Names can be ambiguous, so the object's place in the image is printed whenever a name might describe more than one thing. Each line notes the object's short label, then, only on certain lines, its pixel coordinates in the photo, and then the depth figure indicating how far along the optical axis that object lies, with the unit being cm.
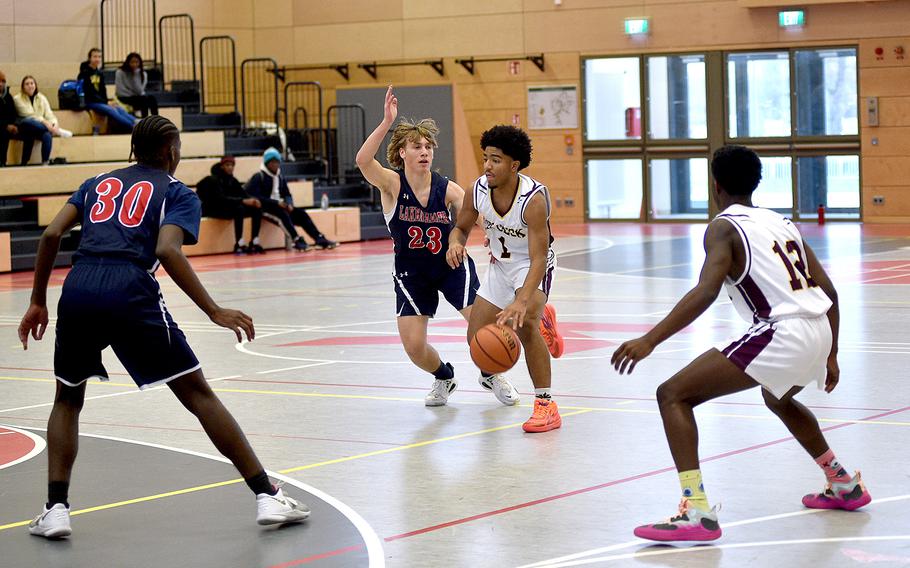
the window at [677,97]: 2614
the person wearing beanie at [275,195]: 2194
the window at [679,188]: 2653
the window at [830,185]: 2512
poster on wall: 2702
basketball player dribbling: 732
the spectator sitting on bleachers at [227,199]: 2173
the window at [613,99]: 2672
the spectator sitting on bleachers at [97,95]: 2341
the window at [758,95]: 2548
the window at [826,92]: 2483
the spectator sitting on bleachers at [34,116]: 2216
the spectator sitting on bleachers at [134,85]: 2367
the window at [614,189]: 2711
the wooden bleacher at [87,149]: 2291
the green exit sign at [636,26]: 2595
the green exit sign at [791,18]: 2453
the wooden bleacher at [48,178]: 2142
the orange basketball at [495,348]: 722
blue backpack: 2386
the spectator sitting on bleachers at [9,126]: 2178
